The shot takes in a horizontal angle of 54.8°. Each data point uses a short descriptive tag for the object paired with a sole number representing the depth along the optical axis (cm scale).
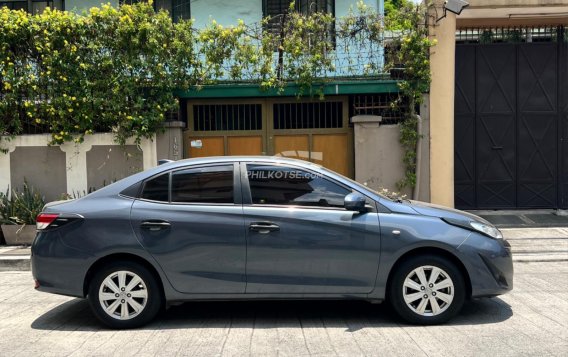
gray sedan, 531
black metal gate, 1187
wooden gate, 1116
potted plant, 978
